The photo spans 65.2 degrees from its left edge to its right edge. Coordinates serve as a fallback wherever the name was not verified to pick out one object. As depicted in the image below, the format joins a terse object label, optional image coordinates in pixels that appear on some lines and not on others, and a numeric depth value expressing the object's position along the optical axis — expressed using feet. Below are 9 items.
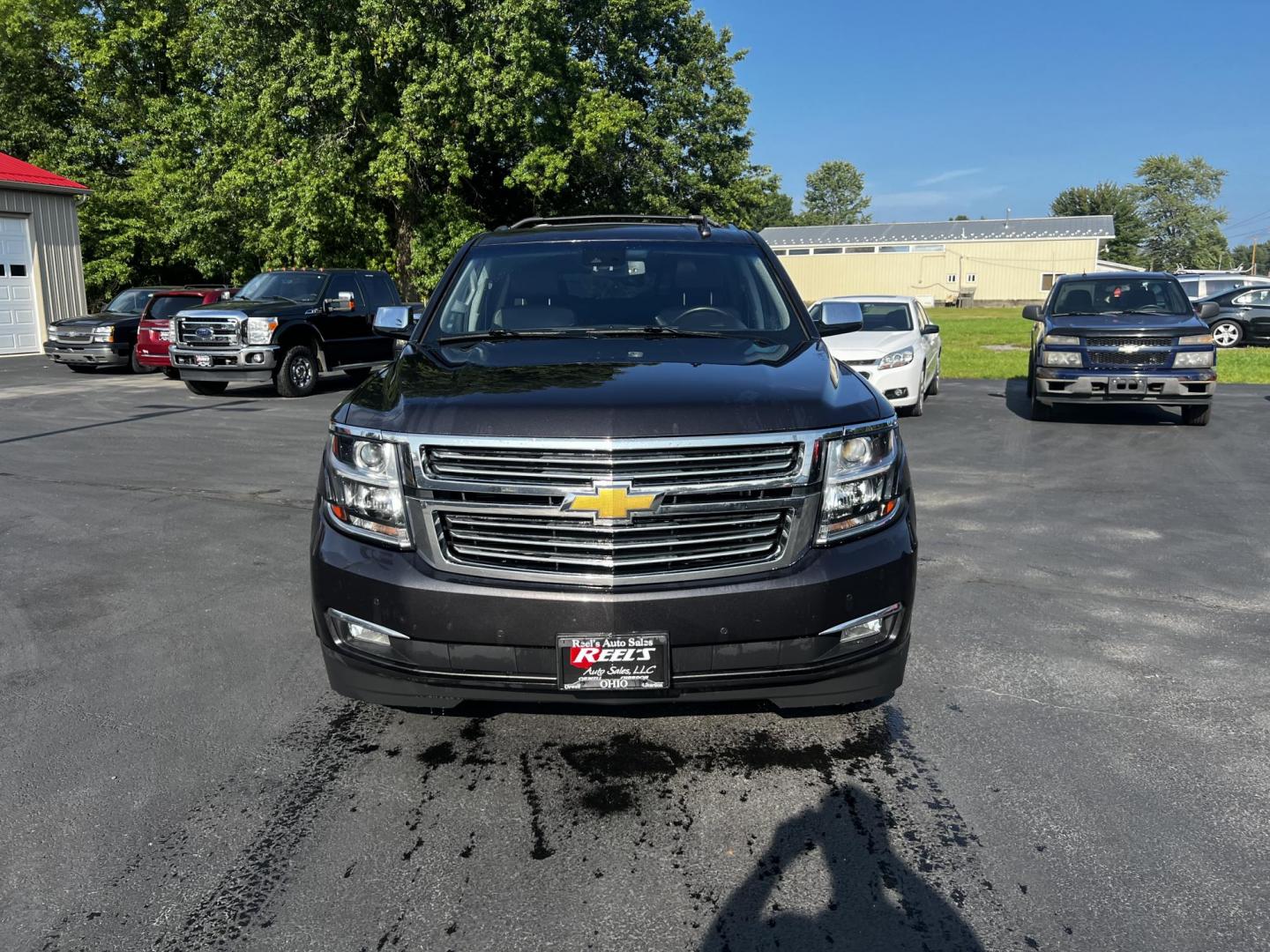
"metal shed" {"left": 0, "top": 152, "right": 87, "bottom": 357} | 85.61
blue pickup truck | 38.04
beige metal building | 221.87
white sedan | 40.45
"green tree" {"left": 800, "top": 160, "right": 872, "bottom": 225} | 487.20
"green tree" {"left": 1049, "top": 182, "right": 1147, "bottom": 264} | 371.76
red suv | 62.44
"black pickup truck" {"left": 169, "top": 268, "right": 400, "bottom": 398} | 52.54
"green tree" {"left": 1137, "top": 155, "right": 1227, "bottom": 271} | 436.76
